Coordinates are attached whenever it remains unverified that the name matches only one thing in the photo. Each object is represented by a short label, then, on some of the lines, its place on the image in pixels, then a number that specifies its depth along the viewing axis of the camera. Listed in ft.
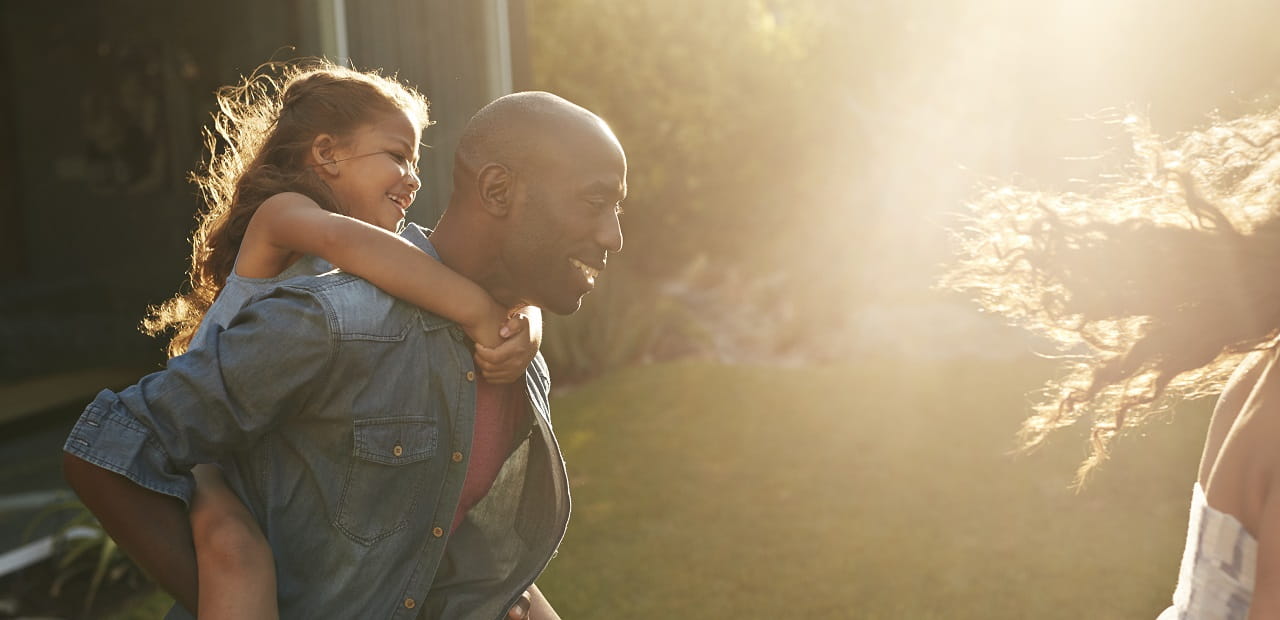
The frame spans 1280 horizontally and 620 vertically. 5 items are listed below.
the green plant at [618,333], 32.30
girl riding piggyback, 7.04
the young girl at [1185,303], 6.64
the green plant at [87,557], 16.84
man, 6.31
